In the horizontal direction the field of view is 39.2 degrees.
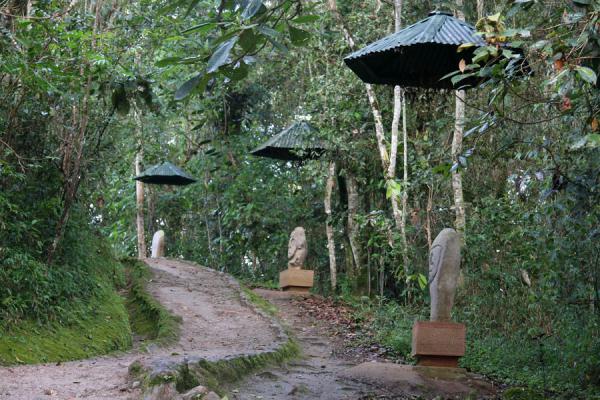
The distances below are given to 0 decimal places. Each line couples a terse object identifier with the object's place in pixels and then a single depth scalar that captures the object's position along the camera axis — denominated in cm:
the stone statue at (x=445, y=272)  1034
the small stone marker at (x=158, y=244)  2114
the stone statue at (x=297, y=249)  1734
